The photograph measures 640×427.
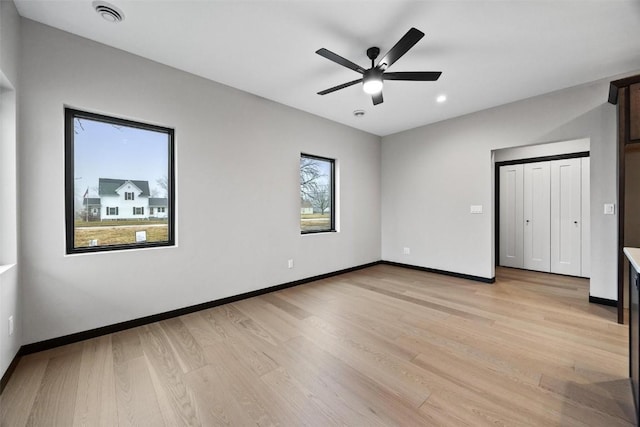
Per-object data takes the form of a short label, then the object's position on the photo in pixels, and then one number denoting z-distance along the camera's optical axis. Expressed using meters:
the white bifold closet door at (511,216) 4.97
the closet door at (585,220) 4.20
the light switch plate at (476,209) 4.12
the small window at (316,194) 4.22
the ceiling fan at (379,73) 2.05
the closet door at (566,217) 4.33
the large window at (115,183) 2.35
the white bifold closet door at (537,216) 4.65
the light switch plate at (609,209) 2.99
